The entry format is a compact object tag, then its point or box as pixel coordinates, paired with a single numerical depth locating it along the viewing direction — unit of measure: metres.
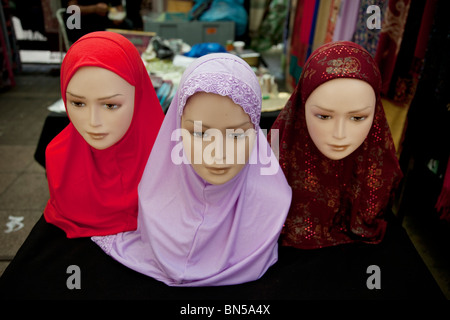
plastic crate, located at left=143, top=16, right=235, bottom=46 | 3.80
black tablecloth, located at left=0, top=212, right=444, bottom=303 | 1.13
